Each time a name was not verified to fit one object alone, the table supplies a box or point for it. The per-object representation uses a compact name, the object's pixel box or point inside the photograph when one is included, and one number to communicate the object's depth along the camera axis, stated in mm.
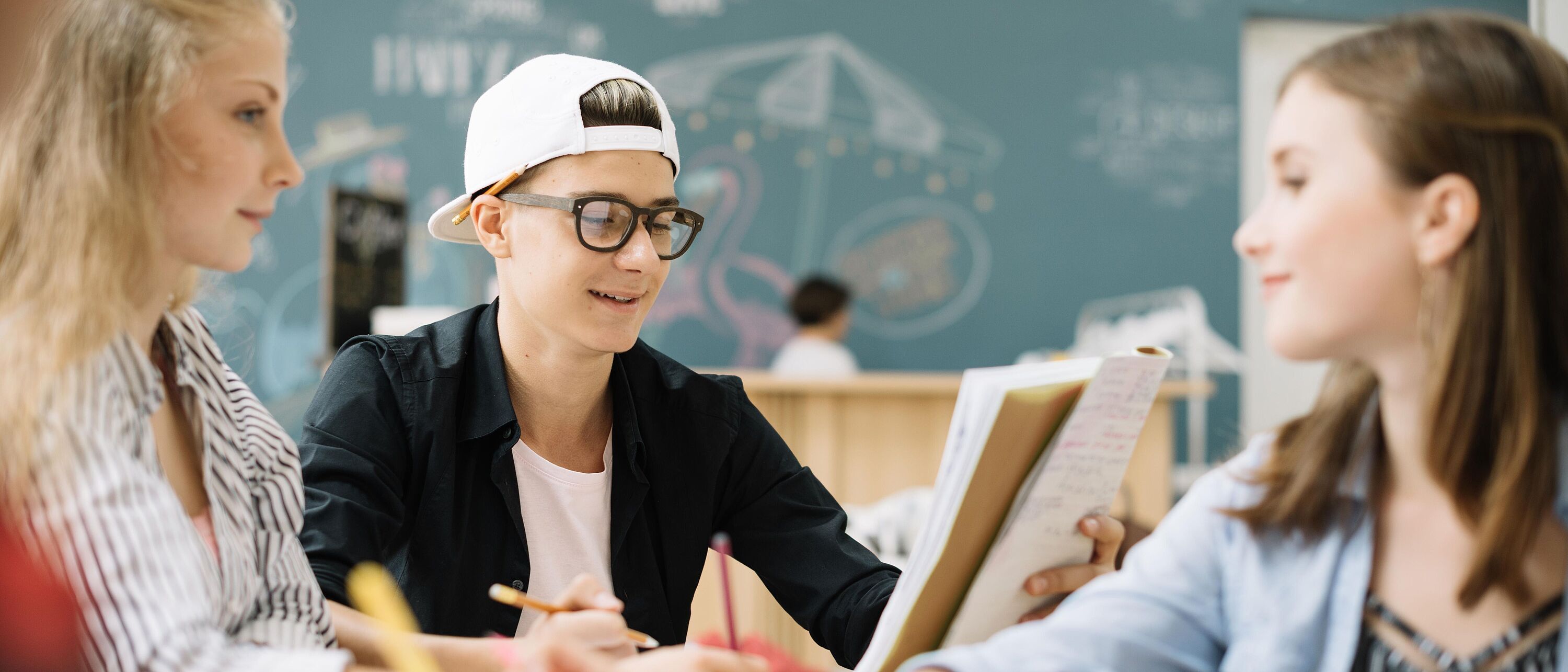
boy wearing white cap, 1268
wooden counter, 3840
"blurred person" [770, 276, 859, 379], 4961
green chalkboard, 5066
